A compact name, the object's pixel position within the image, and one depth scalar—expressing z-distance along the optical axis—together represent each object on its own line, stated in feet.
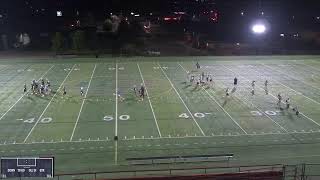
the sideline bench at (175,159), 73.31
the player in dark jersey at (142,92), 122.57
